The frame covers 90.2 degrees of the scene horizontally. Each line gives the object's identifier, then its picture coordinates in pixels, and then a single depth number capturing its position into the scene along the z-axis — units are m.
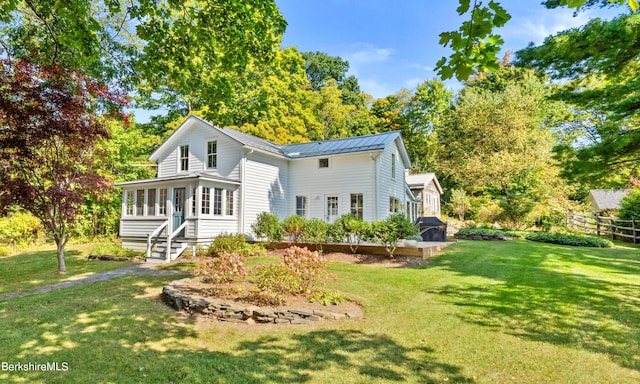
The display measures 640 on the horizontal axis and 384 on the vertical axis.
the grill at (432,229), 15.02
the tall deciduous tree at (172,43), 5.05
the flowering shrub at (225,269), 6.61
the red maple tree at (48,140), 7.98
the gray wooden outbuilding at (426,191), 26.81
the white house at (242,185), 13.23
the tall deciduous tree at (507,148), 22.45
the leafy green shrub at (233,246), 11.83
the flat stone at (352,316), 5.51
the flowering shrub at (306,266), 6.45
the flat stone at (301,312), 5.39
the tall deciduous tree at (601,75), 6.17
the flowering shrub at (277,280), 6.14
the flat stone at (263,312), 5.36
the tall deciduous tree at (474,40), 2.42
